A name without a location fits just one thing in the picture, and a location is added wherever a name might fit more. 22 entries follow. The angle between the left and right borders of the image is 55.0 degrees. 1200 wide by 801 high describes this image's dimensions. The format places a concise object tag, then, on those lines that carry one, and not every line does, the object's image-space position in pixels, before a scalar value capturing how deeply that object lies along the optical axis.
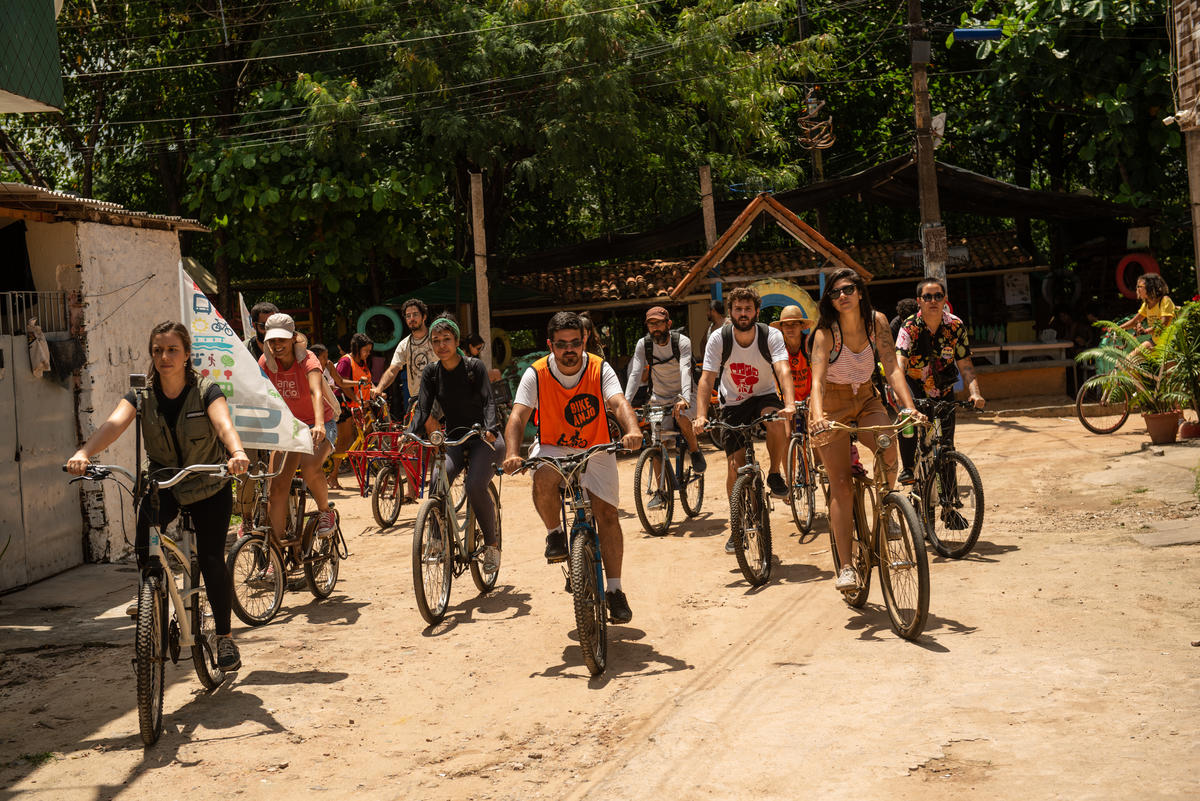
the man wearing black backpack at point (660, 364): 10.88
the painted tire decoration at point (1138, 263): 20.64
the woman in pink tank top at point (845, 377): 6.73
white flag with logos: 7.42
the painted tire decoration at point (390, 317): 20.67
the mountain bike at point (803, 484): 9.50
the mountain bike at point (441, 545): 7.18
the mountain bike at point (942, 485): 8.12
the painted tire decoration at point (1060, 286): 22.02
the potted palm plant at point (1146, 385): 12.12
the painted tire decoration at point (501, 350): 21.58
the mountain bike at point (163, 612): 5.23
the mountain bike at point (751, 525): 7.70
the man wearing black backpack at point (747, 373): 8.66
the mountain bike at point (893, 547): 5.91
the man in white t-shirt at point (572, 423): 6.57
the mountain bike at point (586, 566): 5.93
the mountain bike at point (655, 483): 10.16
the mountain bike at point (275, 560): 7.28
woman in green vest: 5.82
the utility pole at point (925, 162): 16.80
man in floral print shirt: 8.52
